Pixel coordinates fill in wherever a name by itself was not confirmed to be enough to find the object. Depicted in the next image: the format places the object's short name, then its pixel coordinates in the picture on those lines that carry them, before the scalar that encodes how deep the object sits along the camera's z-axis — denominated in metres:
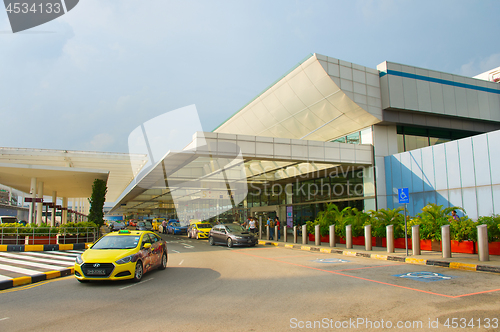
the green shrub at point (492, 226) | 13.44
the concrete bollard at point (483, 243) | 12.06
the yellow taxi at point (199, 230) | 30.77
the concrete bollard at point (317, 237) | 20.98
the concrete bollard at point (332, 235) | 19.51
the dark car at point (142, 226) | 40.66
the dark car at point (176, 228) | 40.69
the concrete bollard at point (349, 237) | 18.27
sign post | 14.41
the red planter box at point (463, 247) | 14.63
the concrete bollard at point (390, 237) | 15.73
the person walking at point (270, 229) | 27.08
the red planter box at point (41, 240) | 19.27
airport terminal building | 19.12
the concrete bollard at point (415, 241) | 14.48
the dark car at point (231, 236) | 21.61
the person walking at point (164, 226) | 45.22
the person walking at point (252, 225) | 28.11
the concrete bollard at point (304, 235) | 22.09
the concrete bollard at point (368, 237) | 17.05
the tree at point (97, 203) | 26.08
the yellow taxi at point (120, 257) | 9.26
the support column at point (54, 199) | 33.41
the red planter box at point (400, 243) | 17.17
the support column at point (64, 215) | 45.50
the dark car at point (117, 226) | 47.54
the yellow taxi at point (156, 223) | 50.44
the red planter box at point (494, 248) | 13.67
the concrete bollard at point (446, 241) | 13.34
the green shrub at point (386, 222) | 17.58
